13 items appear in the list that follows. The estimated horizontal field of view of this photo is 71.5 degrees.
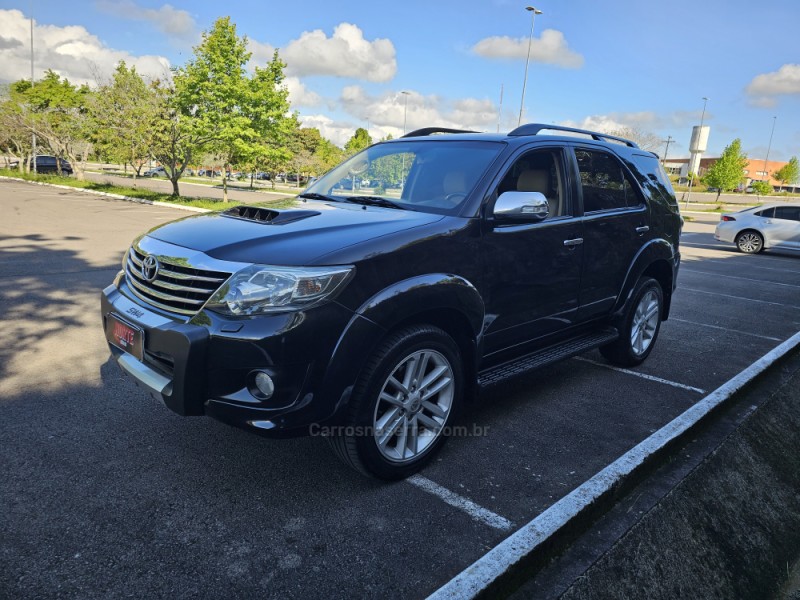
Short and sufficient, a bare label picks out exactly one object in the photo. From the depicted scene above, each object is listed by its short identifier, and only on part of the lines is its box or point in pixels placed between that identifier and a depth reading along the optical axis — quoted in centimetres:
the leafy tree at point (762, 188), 6406
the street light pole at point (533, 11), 2720
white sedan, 1588
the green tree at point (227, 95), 2041
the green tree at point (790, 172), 7256
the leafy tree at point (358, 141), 6400
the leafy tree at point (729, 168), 4338
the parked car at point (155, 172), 6238
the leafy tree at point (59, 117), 3056
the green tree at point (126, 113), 2209
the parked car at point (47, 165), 4548
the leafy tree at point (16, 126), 3143
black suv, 251
